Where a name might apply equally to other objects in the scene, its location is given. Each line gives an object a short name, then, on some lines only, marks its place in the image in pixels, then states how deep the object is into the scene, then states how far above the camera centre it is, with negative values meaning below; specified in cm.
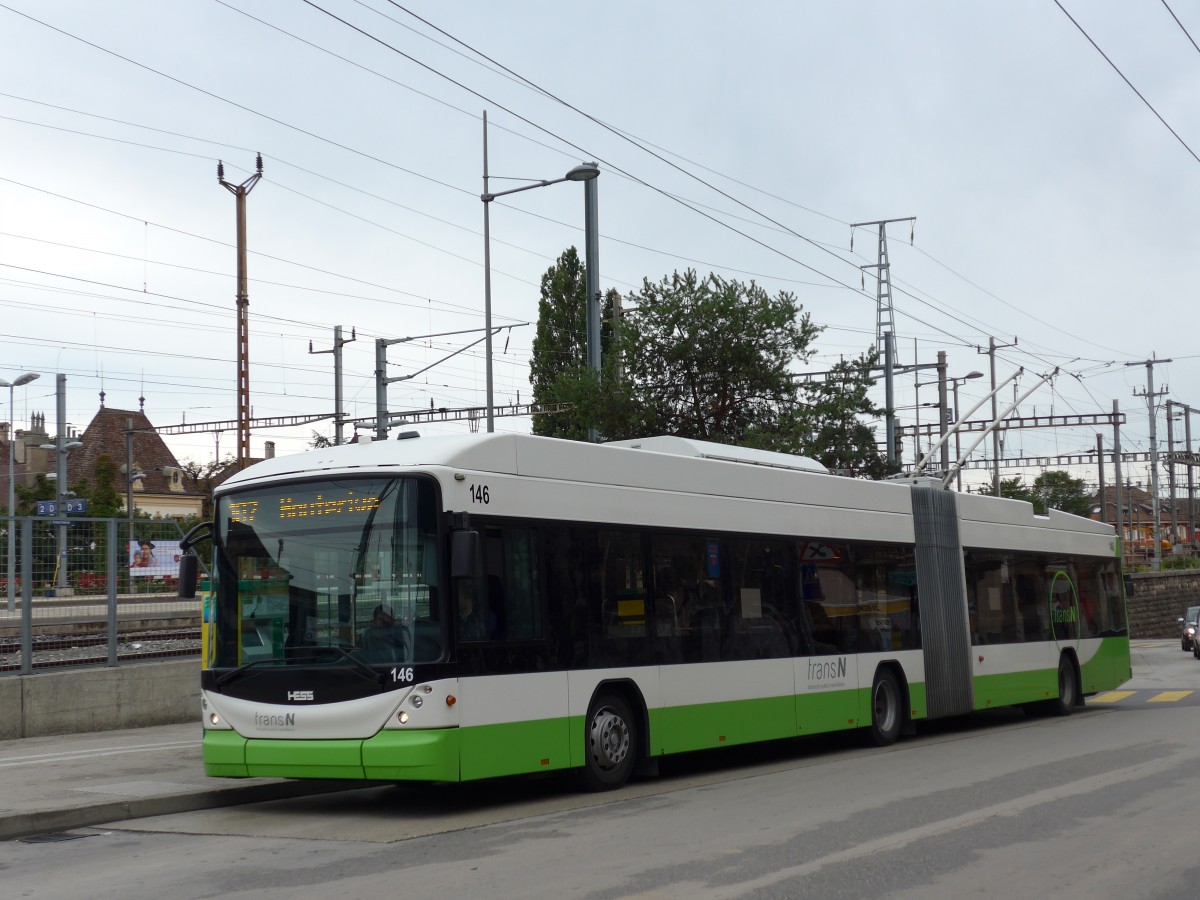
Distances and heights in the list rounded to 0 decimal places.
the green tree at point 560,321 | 5050 +951
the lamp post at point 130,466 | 5425 +523
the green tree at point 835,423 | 2561 +288
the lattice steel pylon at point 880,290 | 4719 +976
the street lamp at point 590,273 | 2366 +541
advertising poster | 1709 +50
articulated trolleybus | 1053 -17
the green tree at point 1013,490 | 6606 +424
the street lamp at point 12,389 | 4894 +737
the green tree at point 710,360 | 2555 +400
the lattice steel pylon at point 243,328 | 3319 +652
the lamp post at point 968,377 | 4526 +643
